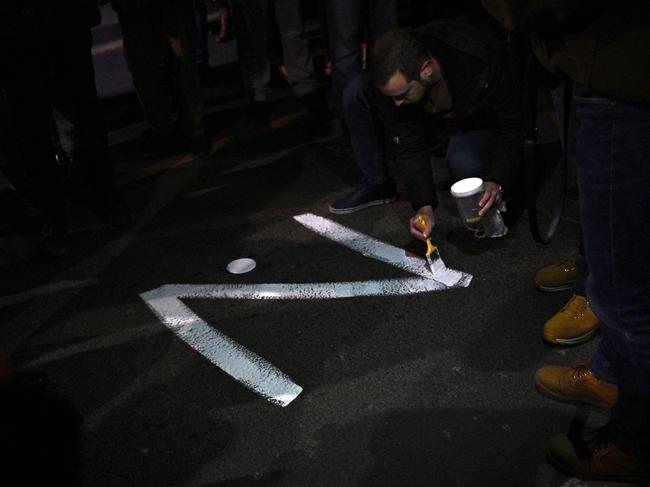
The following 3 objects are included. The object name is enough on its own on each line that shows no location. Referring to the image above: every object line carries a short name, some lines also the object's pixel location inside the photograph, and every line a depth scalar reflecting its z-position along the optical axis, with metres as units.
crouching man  2.88
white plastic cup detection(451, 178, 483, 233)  2.82
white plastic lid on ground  3.48
